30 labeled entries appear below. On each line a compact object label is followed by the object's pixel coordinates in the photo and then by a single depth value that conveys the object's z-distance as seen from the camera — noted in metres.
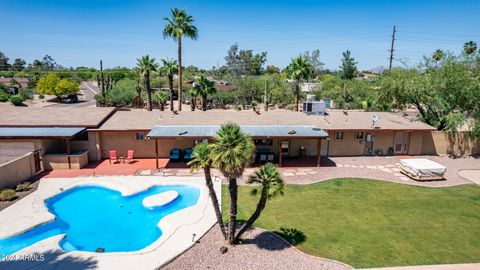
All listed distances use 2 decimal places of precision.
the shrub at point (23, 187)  18.17
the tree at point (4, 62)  154.39
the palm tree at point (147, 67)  38.56
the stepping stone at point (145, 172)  21.83
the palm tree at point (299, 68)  38.31
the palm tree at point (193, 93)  39.81
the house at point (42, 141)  20.27
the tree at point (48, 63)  178.12
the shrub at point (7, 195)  16.67
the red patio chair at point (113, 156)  24.05
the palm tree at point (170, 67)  38.72
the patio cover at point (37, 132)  21.33
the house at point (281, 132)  23.89
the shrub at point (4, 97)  62.26
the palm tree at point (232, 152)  10.95
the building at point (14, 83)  73.12
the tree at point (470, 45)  70.49
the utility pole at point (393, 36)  50.76
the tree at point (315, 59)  86.25
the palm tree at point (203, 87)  39.50
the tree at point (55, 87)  64.38
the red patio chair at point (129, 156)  24.38
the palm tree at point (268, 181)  11.55
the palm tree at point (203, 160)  11.59
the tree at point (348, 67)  88.53
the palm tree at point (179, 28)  35.25
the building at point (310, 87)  70.45
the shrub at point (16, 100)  56.22
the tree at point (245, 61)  113.25
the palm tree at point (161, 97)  46.45
